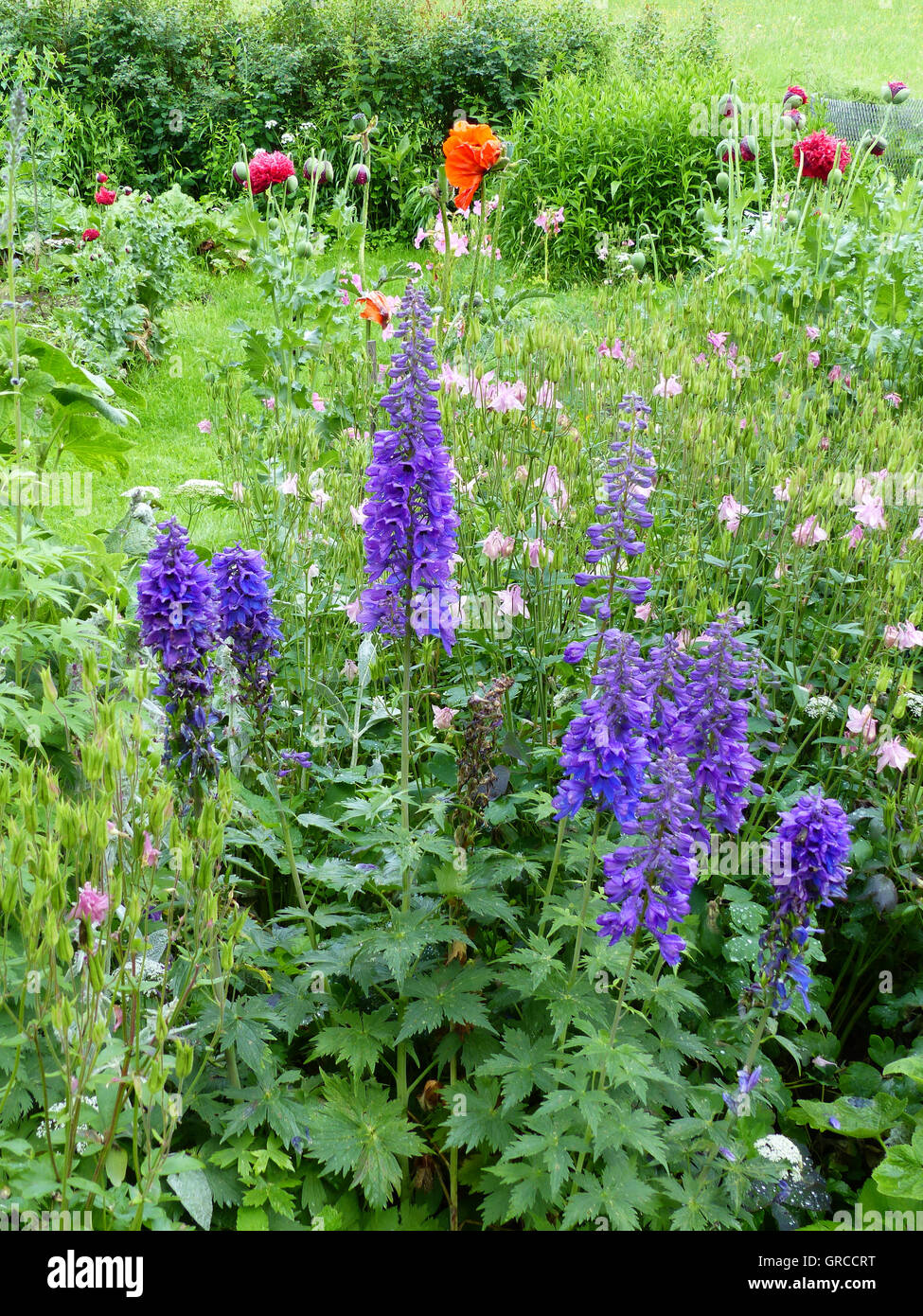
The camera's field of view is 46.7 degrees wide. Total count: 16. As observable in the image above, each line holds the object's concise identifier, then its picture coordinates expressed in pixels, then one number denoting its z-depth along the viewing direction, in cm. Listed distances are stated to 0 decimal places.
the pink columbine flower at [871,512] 321
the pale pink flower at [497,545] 297
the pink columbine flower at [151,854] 193
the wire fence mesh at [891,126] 1180
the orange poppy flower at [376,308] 411
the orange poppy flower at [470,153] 387
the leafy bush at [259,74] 1155
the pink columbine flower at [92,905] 166
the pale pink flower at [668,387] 396
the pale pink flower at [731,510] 330
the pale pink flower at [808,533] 312
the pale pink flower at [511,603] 291
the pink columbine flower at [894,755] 279
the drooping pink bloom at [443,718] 278
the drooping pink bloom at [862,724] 289
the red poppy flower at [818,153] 616
